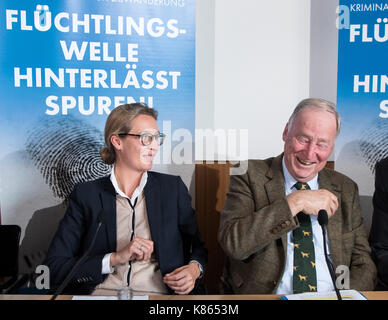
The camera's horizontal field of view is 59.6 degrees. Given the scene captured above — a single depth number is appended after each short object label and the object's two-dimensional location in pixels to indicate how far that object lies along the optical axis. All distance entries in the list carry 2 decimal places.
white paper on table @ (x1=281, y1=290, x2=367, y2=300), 0.94
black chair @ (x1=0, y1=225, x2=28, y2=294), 1.34
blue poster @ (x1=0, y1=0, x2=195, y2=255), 1.27
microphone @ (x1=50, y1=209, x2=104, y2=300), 0.86
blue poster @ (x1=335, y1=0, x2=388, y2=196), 1.35
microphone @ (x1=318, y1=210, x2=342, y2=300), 0.92
